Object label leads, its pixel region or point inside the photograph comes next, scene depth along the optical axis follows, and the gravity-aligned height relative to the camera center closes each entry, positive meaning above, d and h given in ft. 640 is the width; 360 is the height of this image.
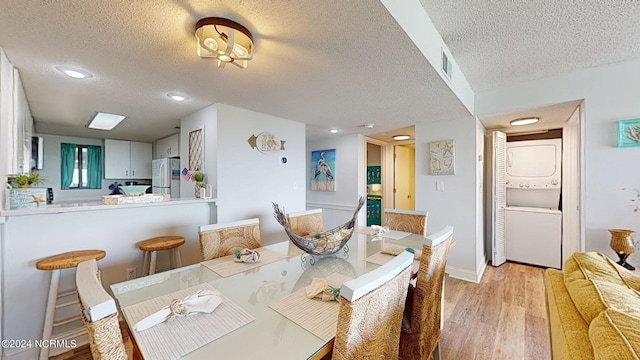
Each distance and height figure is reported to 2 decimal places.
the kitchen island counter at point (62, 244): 5.19 -1.63
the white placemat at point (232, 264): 4.53 -1.71
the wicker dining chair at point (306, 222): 7.72 -1.41
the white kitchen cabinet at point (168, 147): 13.83 +2.09
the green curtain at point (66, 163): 14.88 +1.06
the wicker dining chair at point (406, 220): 7.97 -1.39
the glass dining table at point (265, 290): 2.54 -1.77
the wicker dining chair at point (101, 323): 2.02 -1.25
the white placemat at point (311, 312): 2.87 -1.78
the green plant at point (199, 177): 8.62 +0.11
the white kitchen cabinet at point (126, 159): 15.57 +1.41
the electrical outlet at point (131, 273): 6.99 -2.75
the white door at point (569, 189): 10.16 -0.33
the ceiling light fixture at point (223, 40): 4.07 +2.52
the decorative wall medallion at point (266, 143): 9.46 +1.56
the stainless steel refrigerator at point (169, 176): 13.15 +0.23
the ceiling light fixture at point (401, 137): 14.84 +2.78
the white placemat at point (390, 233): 7.18 -1.66
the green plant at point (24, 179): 5.19 +0.01
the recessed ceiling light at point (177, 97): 7.65 +2.75
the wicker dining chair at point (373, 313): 2.33 -1.46
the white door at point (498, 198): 11.04 -0.82
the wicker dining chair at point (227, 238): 5.35 -1.39
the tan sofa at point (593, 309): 2.02 -1.39
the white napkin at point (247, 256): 4.94 -1.59
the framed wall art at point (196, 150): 9.27 +1.23
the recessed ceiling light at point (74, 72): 5.79 +2.72
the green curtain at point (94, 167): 15.83 +0.85
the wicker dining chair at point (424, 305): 4.01 -2.23
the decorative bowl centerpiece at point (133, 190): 6.90 -0.30
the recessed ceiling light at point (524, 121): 10.16 +2.62
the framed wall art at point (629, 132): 6.91 +1.44
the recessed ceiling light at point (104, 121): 10.24 +2.76
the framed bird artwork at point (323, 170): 15.02 +0.70
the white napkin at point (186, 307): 2.81 -1.67
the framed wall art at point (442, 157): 10.19 +1.05
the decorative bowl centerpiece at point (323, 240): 4.86 -1.30
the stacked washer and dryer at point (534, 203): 10.82 -1.10
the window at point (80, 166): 14.98 +0.87
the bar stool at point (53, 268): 5.01 -1.89
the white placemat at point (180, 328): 2.48 -1.76
